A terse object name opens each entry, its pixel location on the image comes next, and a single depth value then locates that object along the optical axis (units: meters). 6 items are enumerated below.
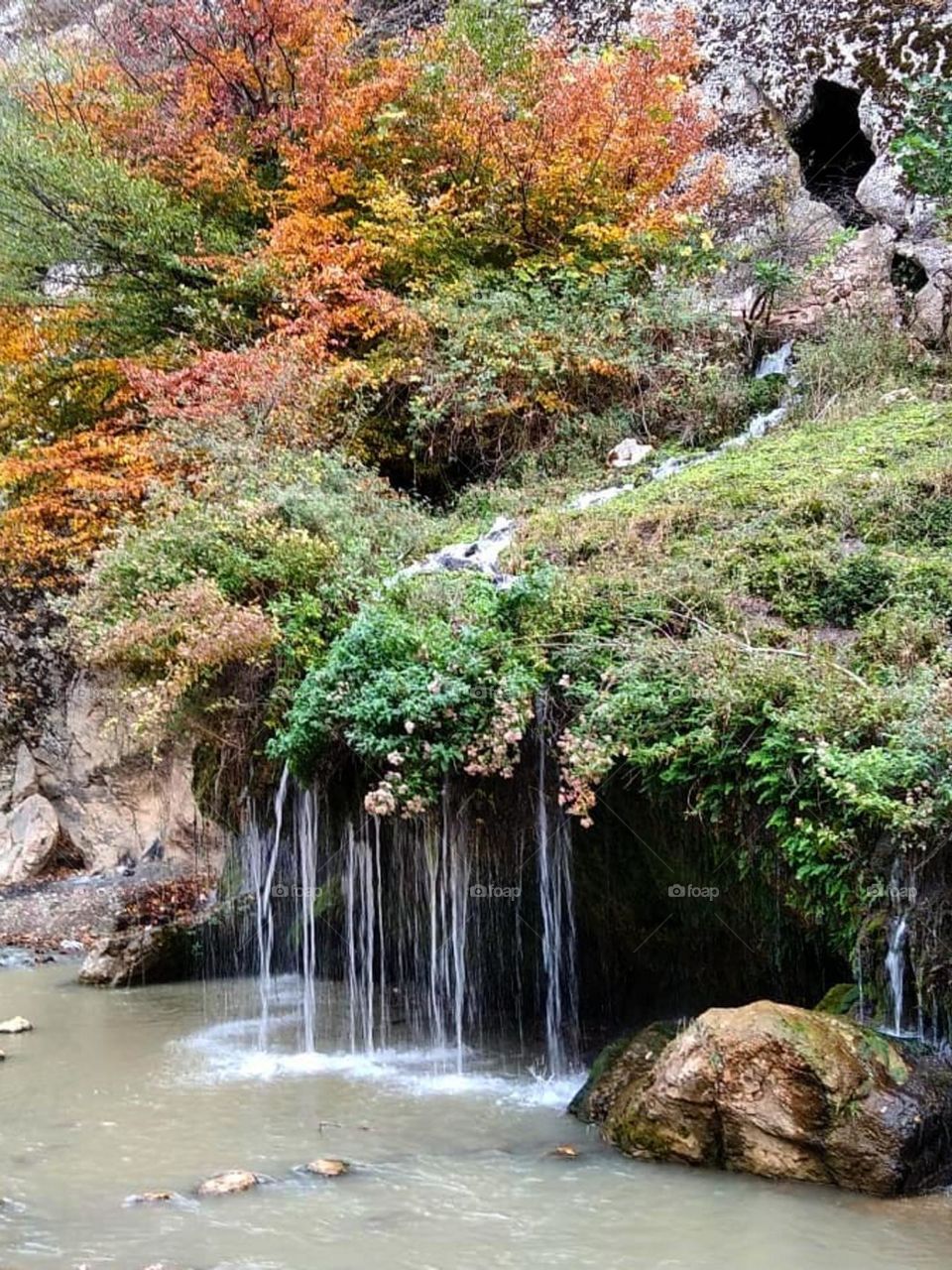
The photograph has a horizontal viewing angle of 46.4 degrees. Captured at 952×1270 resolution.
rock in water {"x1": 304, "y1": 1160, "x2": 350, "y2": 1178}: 5.41
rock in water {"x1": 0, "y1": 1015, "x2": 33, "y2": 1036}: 8.66
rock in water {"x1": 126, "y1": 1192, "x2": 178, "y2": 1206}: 5.04
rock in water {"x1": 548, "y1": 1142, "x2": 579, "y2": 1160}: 5.59
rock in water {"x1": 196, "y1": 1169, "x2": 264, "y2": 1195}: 5.15
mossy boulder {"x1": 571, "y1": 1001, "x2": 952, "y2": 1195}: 4.97
